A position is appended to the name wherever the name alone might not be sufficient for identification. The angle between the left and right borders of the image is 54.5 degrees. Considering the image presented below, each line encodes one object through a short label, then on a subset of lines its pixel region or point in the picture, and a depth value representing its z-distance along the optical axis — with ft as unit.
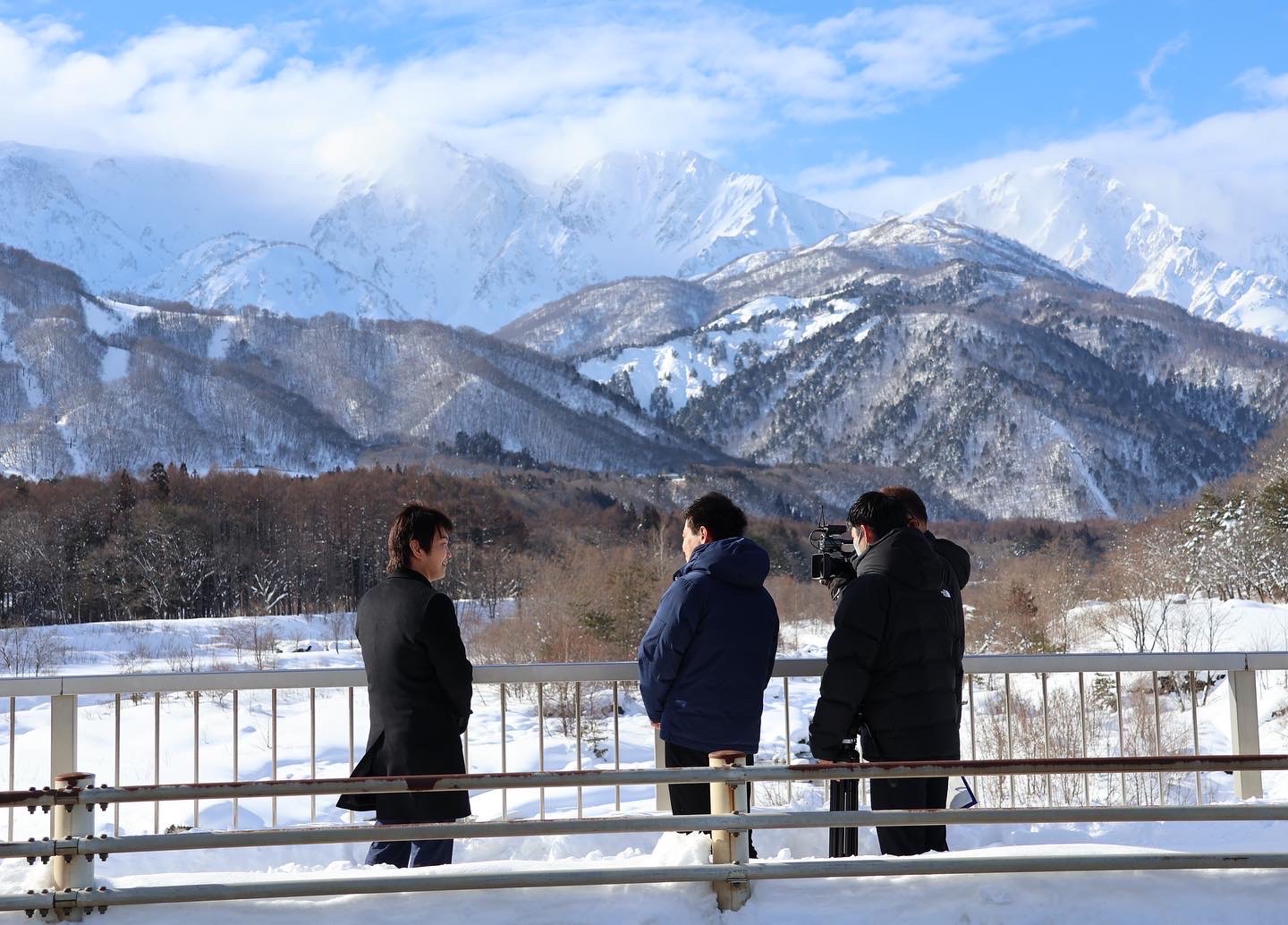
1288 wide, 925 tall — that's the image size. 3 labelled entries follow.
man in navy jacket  16.92
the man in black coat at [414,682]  15.97
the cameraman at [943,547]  17.52
